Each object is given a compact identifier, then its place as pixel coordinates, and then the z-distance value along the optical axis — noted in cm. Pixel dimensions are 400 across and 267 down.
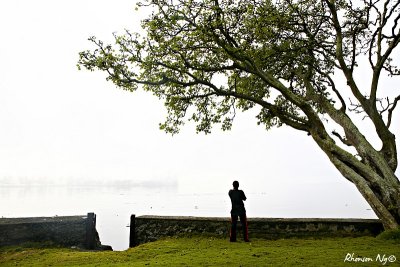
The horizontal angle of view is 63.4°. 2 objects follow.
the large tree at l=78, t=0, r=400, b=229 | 1390
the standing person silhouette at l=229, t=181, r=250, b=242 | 1284
